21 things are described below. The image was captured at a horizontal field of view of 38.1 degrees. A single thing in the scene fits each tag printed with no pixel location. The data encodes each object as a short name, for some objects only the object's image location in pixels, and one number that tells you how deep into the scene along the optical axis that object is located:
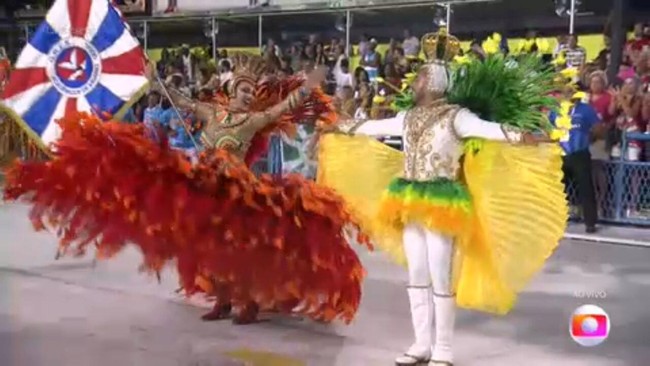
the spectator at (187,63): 13.57
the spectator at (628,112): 9.96
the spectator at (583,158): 9.60
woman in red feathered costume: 4.84
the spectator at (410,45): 11.92
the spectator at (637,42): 10.30
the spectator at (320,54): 12.71
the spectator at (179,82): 10.07
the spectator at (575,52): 10.00
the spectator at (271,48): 12.08
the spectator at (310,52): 12.95
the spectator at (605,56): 10.70
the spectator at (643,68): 10.02
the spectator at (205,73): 11.91
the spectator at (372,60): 12.31
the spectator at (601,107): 10.14
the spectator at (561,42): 10.06
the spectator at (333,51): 12.88
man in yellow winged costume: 4.52
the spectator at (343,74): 11.95
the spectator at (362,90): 10.39
